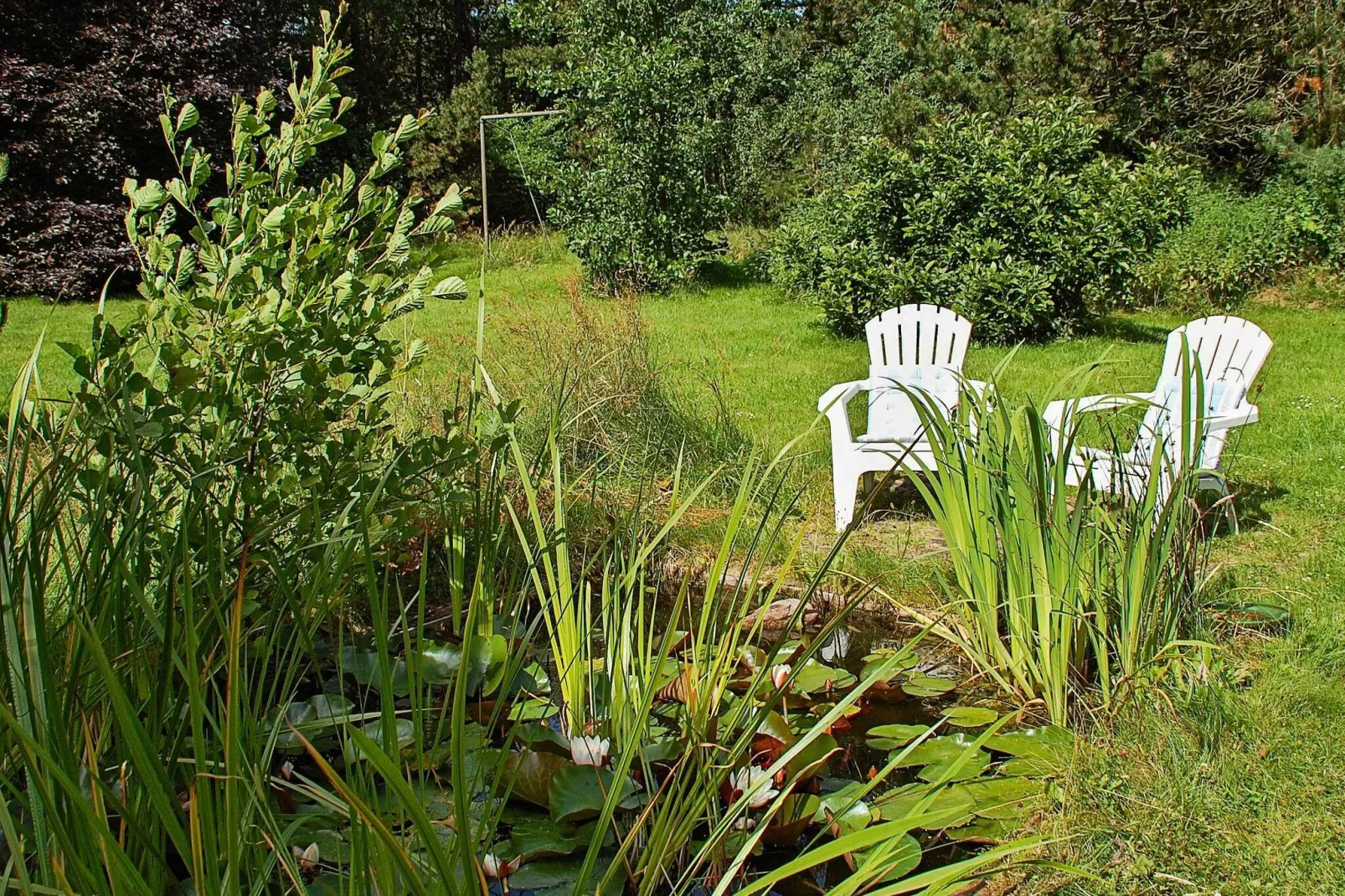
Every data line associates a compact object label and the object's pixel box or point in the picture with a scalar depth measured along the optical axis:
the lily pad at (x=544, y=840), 1.98
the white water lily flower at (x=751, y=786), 2.03
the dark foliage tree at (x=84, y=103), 11.47
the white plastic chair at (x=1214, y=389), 3.87
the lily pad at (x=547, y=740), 2.26
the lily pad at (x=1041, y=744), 2.44
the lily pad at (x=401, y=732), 2.07
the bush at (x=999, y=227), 8.39
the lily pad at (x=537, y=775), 2.12
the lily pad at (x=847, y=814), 2.12
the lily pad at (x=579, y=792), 2.04
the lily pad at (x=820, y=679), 2.76
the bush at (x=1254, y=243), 11.09
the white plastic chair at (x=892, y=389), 4.24
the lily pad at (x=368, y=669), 2.32
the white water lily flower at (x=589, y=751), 2.19
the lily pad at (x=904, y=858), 1.83
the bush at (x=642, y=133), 11.54
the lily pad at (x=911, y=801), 2.22
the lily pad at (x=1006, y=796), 2.23
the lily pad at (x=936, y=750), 2.45
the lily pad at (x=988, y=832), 2.17
